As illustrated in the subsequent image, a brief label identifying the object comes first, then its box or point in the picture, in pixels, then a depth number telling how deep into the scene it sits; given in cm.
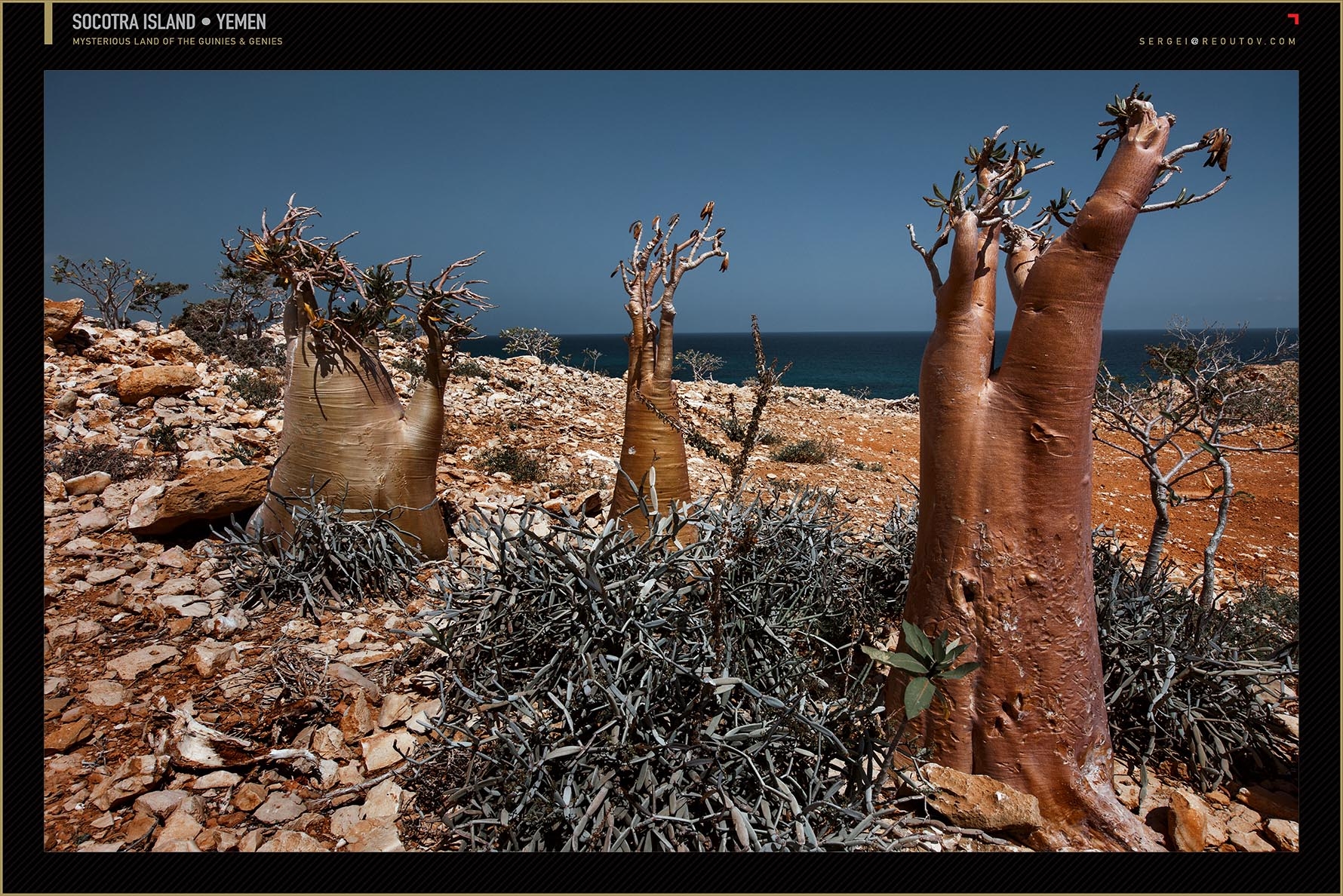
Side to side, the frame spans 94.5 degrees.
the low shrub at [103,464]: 471
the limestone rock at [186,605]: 346
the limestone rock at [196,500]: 406
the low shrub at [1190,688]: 257
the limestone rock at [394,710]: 267
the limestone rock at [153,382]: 626
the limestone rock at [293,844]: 207
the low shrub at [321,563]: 373
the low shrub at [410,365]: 991
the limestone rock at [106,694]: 269
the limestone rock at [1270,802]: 243
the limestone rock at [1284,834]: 227
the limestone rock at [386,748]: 246
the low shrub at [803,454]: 832
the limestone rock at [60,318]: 713
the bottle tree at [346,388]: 402
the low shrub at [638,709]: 193
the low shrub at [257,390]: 711
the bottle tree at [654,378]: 368
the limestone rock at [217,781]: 230
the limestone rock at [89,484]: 451
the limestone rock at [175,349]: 791
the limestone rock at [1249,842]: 226
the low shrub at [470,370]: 1103
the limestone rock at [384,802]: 221
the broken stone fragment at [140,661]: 290
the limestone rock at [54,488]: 436
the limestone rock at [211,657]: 294
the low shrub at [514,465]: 630
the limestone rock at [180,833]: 205
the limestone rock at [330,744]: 250
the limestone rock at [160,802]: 217
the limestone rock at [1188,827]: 217
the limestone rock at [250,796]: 224
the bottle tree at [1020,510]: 214
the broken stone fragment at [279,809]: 220
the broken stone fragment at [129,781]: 219
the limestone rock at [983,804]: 223
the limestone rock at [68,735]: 241
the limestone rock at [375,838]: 205
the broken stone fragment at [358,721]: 260
